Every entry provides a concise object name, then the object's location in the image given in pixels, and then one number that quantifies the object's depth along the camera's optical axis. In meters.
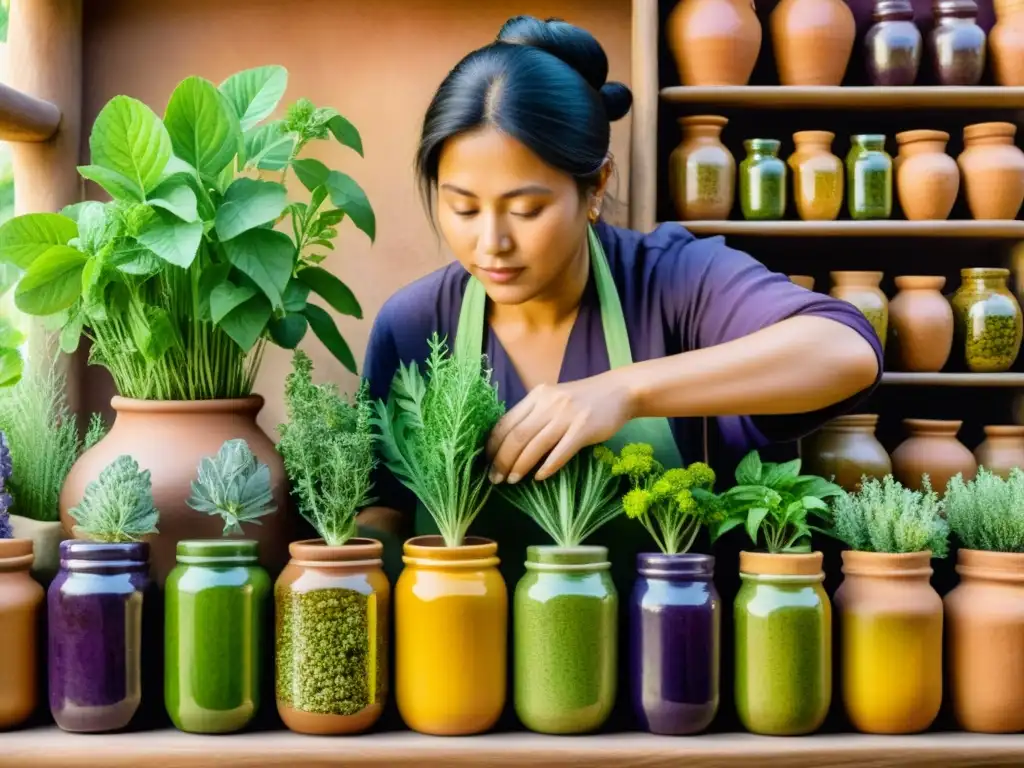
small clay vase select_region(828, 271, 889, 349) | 2.28
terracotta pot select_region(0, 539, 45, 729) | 1.01
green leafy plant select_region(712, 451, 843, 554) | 1.05
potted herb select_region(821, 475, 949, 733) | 1.00
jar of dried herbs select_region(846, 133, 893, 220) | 2.30
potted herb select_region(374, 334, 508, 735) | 0.99
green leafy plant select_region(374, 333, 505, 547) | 1.06
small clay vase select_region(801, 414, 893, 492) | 2.07
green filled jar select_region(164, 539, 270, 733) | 0.99
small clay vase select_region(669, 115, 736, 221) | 2.26
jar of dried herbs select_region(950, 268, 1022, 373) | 2.30
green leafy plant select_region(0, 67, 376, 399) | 1.13
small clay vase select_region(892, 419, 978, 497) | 2.20
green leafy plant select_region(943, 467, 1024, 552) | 1.07
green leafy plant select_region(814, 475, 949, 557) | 1.05
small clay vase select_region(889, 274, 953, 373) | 2.30
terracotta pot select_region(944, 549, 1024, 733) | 1.01
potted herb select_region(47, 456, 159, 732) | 0.99
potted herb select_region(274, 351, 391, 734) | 0.98
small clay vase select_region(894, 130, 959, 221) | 2.29
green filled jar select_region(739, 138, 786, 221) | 2.29
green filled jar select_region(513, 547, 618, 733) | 0.99
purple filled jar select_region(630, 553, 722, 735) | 0.99
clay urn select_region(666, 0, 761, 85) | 2.23
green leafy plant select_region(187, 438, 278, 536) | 1.06
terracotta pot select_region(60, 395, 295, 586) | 1.12
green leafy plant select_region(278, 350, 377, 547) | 1.03
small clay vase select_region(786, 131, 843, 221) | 2.29
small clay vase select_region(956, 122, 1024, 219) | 2.27
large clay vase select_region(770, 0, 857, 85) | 2.26
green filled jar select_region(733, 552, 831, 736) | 0.99
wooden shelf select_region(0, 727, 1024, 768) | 0.95
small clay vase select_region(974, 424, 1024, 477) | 2.22
